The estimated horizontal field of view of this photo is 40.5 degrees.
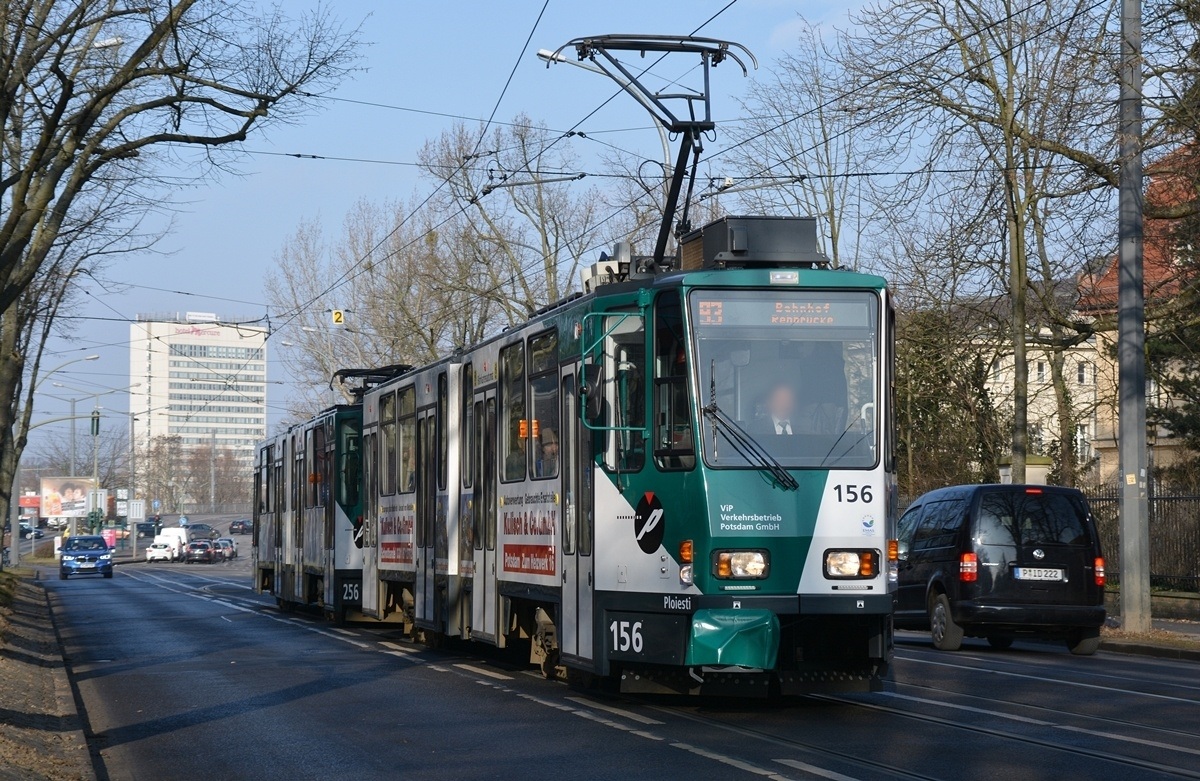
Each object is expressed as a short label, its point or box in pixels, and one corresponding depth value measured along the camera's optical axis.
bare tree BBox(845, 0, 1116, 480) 24.39
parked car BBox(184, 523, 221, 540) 100.52
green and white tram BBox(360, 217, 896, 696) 11.68
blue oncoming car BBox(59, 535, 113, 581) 59.47
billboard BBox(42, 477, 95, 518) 94.06
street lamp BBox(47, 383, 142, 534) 64.79
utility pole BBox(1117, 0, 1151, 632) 20.12
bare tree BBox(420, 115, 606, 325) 48.12
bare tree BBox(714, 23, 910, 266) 35.78
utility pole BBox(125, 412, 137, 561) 96.94
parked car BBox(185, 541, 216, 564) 86.50
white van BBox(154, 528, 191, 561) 87.81
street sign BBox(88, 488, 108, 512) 80.62
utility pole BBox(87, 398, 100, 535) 67.09
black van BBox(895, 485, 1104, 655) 18.75
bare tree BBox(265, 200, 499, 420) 49.94
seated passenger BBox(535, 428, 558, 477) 13.74
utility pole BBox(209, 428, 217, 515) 149.39
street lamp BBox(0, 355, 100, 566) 58.44
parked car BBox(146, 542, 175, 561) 87.06
